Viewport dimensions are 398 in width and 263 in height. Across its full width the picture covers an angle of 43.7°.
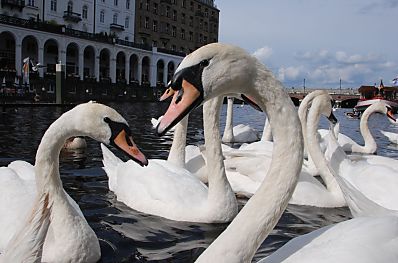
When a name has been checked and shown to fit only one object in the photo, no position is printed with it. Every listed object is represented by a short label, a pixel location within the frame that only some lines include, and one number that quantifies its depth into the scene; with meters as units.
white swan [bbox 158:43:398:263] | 2.43
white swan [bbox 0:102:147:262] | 3.63
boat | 41.28
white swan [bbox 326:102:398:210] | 4.76
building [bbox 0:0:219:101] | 41.66
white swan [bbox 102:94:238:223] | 4.89
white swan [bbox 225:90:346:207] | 5.91
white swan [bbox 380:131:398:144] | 13.98
